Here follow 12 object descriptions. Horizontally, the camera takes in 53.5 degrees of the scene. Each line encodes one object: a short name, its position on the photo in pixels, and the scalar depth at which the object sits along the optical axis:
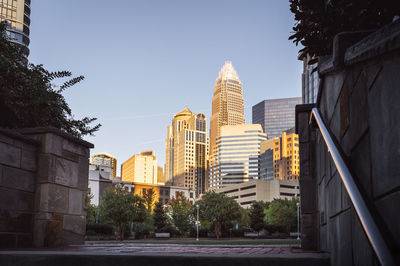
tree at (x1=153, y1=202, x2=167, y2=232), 70.12
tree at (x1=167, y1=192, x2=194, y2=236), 66.38
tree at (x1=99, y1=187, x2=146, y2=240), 50.97
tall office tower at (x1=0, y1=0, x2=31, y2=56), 86.88
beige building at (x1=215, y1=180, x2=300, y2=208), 162.25
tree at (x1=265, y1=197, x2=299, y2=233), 75.44
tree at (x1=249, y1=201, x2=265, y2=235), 72.44
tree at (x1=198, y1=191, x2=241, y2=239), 58.47
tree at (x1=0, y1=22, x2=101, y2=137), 9.33
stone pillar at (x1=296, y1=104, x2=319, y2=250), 7.77
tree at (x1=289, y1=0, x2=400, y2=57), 3.75
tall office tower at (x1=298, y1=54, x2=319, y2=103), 133.25
